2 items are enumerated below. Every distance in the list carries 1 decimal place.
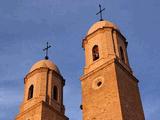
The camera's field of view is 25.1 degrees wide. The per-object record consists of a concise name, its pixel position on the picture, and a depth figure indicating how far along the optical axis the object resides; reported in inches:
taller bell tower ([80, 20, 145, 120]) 844.0
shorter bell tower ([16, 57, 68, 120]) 1036.5
